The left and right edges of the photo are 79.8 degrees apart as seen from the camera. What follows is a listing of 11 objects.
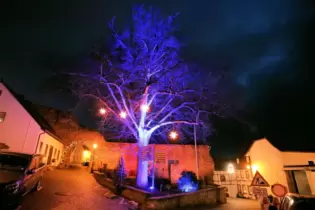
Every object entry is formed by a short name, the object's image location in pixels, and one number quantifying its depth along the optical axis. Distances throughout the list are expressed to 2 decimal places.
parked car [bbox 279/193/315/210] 6.16
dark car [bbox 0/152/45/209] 6.29
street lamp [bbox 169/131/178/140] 14.79
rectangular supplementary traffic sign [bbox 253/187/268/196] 7.98
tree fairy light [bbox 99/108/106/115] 14.53
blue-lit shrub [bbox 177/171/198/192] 15.01
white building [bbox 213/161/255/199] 23.94
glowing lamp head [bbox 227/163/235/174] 25.45
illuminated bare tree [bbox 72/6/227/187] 14.80
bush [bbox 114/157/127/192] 14.20
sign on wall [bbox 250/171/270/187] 8.08
